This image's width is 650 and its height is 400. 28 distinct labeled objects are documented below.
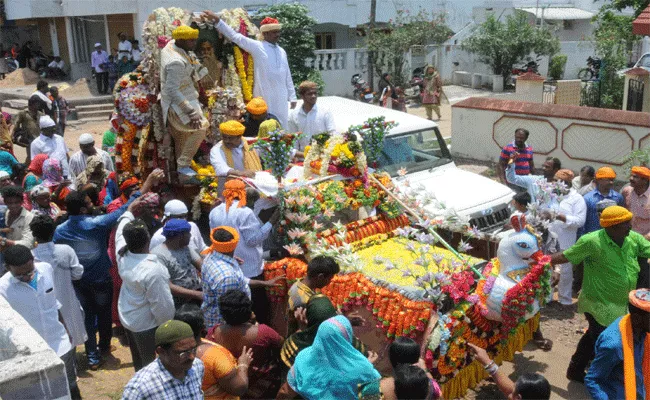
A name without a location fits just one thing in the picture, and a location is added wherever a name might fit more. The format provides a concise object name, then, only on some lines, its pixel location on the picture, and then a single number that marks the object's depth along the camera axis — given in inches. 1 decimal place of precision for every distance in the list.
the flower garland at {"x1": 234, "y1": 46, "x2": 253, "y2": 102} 366.0
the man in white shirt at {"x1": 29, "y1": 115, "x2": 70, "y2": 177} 380.5
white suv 327.0
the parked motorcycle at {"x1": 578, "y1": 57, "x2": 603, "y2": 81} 1043.3
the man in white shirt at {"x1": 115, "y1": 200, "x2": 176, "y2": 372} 209.5
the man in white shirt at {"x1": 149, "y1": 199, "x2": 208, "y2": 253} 248.2
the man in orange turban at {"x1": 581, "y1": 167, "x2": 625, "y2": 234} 298.8
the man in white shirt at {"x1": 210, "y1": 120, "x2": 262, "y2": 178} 296.8
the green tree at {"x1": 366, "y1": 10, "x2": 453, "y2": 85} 959.0
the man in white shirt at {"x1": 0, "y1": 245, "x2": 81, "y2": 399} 198.8
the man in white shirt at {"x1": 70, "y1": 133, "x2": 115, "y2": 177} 351.9
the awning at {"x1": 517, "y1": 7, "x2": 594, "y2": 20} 1352.0
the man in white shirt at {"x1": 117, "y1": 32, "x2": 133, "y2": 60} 880.3
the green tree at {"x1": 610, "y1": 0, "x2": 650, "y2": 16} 769.2
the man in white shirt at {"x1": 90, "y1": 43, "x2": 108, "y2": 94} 868.6
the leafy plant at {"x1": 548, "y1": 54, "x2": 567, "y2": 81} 1106.1
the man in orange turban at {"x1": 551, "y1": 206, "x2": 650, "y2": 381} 224.4
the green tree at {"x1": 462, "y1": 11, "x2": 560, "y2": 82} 1003.9
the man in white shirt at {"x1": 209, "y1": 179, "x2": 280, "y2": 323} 248.2
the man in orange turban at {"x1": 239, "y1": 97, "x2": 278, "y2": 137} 346.3
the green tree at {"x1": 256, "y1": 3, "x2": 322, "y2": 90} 855.1
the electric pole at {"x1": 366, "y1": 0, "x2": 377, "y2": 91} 974.4
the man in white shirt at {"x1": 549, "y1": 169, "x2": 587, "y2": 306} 299.0
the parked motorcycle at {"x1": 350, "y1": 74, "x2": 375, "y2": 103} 832.3
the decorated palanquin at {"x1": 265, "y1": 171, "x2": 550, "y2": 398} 214.8
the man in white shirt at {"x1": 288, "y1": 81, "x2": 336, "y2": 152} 341.4
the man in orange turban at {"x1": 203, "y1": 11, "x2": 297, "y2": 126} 361.8
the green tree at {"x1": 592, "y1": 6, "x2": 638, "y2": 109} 738.2
